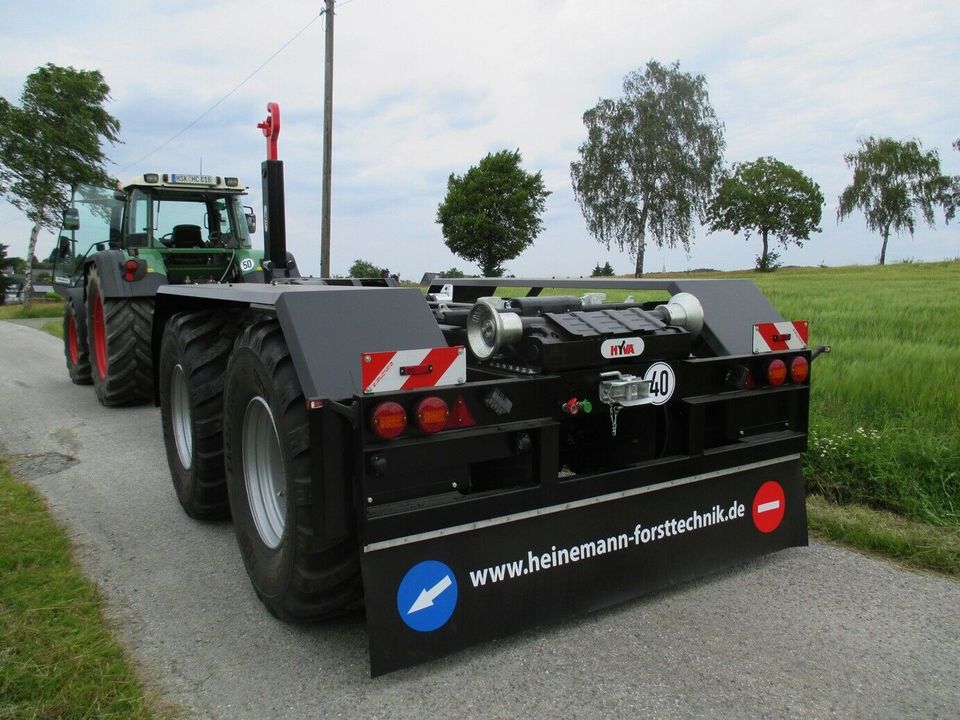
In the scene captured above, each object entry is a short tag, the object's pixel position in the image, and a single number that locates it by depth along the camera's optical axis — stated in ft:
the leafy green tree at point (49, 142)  78.38
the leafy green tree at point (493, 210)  139.85
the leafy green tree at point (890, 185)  194.18
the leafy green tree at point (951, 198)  182.91
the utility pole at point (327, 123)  52.75
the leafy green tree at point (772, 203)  186.80
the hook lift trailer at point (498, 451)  8.26
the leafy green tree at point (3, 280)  120.78
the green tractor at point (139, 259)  25.54
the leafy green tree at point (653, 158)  153.99
